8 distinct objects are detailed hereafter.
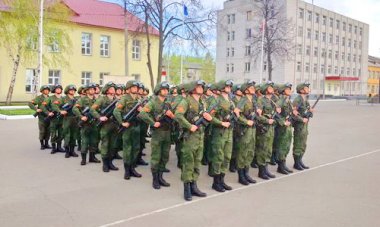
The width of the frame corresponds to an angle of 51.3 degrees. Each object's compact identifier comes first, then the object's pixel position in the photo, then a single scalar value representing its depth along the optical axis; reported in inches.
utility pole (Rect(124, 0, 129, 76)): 994.7
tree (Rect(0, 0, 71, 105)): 1025.5
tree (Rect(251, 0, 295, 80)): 1500.9
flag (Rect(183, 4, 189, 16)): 1052.7
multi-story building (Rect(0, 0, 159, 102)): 1213.1
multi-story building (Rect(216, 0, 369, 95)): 2402.8
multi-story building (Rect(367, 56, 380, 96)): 3250.5
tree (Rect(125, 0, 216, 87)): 1073.5
